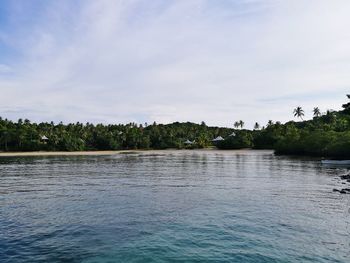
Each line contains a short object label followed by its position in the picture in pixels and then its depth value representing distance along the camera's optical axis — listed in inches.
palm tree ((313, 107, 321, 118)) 6825.8
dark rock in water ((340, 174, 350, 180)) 1757.4
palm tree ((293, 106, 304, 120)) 6894.2
